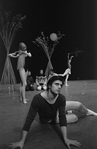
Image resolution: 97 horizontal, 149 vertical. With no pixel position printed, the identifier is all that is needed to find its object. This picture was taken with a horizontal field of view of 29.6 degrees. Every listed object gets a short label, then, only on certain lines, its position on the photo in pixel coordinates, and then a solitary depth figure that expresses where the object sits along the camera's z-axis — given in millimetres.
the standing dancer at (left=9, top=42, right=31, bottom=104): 3039
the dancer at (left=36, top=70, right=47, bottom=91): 4885
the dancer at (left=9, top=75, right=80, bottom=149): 1534
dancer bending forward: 2080
